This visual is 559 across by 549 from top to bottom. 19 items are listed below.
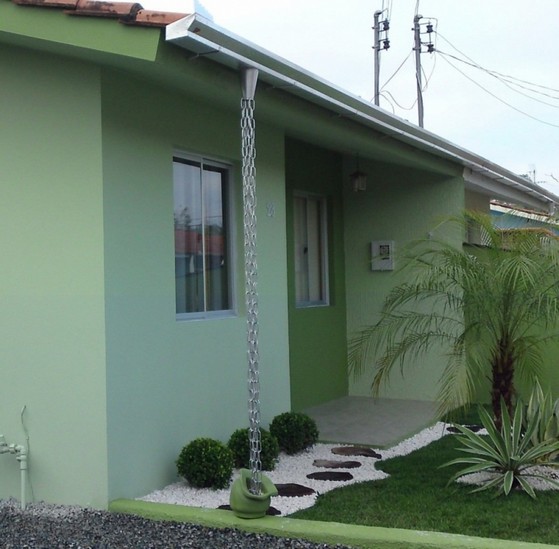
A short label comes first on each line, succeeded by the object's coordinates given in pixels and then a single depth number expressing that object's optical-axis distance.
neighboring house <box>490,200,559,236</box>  7.11
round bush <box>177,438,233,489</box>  6.45
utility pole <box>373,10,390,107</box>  20.77
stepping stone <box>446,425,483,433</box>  9.23
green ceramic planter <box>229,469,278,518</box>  5.38
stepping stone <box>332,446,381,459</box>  8.07
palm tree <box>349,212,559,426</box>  6.56
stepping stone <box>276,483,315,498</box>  6.48
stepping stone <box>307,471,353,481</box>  7.05
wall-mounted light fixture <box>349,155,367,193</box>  11.05
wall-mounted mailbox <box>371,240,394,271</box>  11.40
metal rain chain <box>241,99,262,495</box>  5.36
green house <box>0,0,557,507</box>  5.96
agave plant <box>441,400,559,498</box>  6.34
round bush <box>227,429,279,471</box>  7.12
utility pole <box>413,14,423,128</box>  20.72
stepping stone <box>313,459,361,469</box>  7.51
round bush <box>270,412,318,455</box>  7.85
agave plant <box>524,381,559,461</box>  6.84
